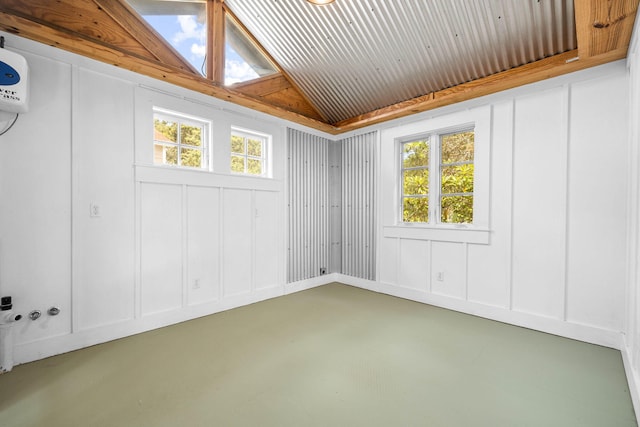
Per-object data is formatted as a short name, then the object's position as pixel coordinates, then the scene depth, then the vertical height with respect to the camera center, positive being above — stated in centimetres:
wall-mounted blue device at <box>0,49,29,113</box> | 208 +92
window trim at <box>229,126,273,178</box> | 383 +85
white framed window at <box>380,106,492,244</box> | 339 +45
